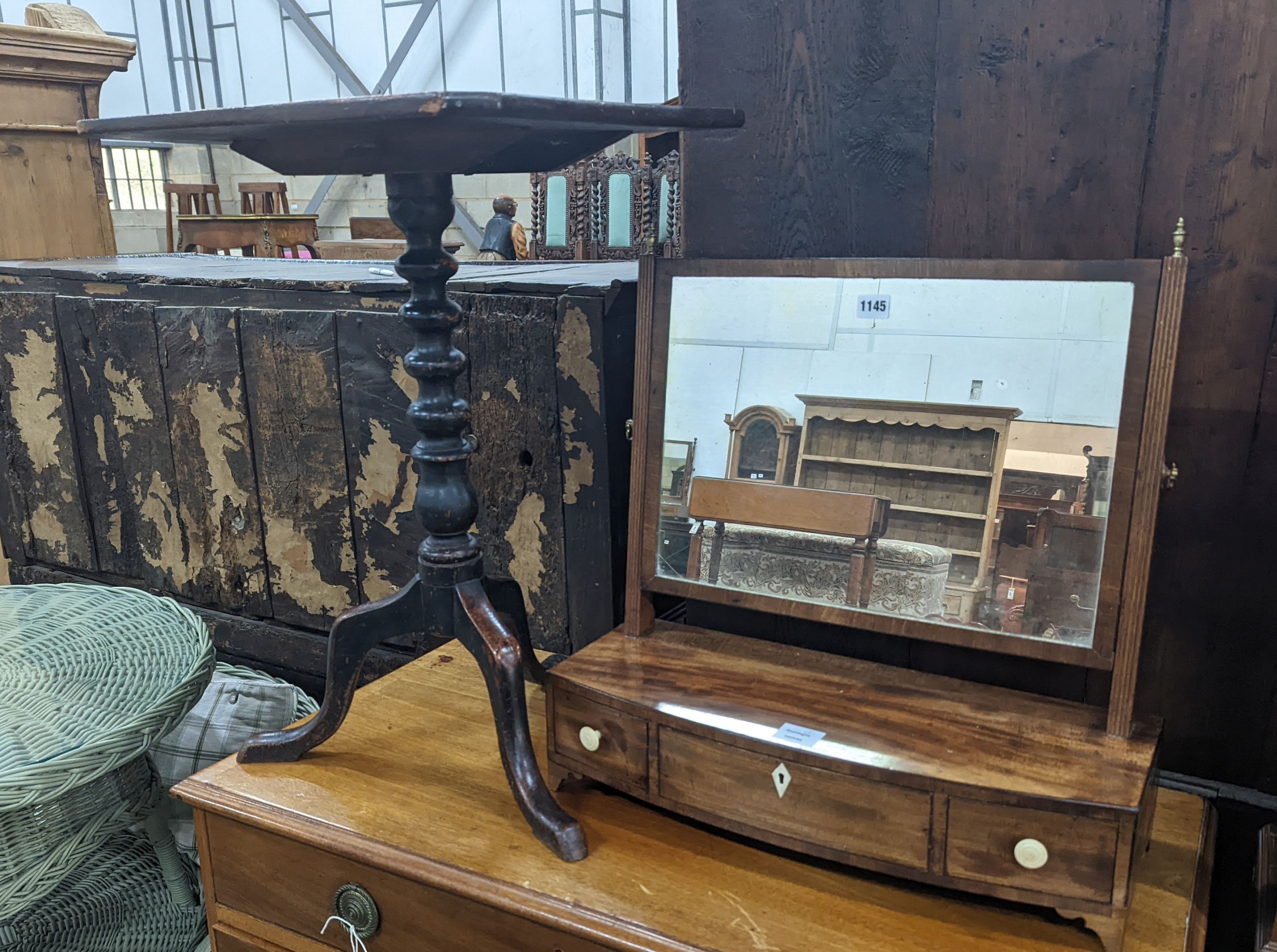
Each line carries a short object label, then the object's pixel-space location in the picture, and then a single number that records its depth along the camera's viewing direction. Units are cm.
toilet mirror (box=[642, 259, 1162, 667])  96
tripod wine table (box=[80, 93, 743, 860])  88
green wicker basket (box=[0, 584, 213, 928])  129
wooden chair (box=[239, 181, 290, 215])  735
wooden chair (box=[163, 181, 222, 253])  682
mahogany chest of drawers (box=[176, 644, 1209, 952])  92
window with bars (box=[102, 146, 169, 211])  901
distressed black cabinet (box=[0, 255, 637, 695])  143
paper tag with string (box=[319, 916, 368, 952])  111
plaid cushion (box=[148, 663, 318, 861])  174
